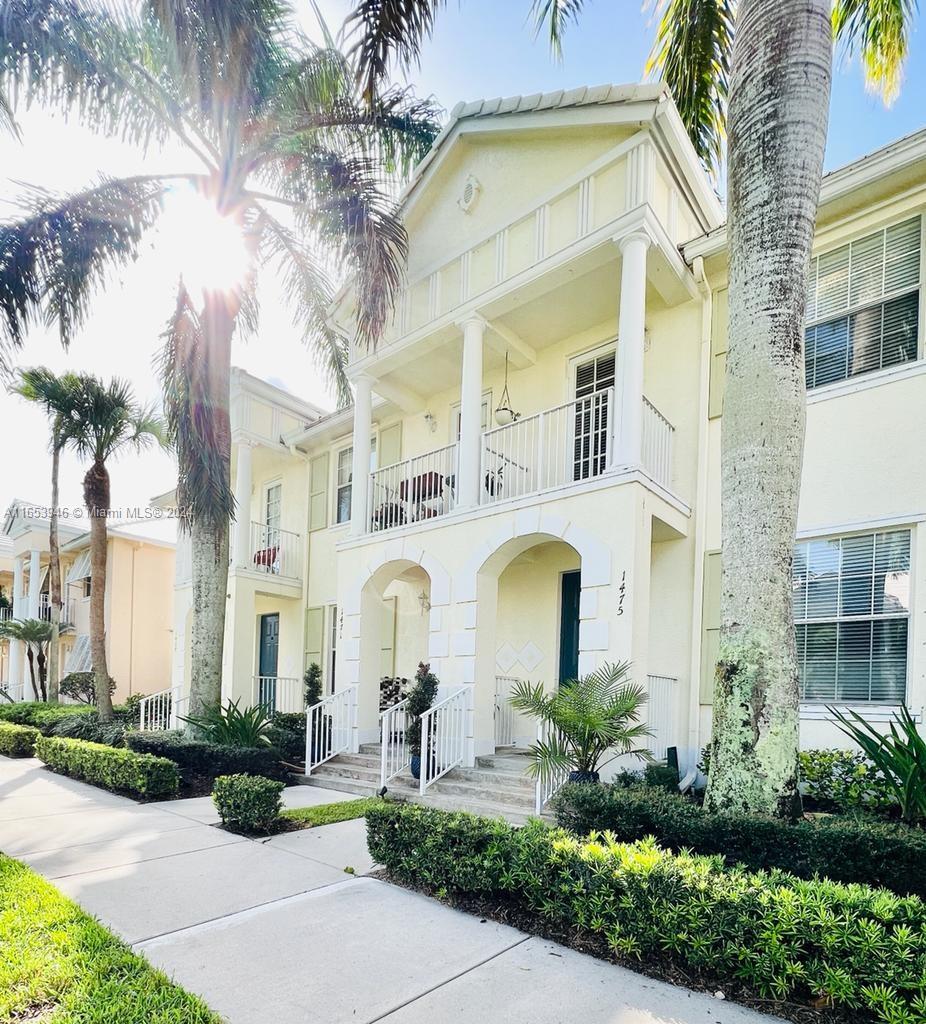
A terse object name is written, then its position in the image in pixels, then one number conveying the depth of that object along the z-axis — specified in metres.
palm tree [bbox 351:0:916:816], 4.87
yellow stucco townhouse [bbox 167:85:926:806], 7.30
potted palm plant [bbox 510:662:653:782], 6.38
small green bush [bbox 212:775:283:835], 6.54
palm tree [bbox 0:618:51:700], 17.48
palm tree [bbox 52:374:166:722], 13.59
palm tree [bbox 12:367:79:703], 13.41
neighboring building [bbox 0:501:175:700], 21.59
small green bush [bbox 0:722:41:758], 12.09
